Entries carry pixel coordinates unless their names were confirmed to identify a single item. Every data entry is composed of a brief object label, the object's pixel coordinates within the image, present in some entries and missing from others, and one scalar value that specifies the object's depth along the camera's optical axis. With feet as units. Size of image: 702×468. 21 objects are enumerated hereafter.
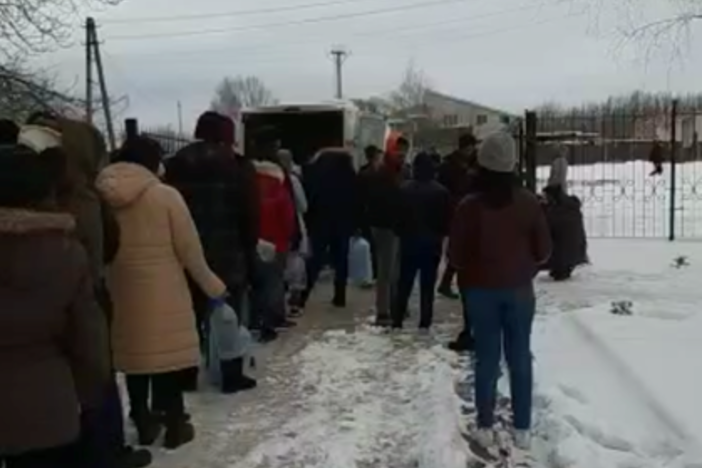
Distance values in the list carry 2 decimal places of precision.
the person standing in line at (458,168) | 36.13
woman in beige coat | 19.89
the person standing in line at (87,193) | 16.29
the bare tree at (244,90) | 285.02
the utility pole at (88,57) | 84.61
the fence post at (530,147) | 50.29
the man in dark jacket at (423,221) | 32.50
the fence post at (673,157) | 55.67
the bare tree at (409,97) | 243.93
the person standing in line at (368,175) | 37.60
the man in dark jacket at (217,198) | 24.08
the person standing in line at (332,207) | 38.40
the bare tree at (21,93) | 57.80
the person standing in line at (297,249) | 33.68
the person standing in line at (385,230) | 34.60
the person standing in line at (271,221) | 30.91
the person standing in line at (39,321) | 11.91
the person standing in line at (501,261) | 20.53
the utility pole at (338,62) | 241.76
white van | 56.08
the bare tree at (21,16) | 57.47
